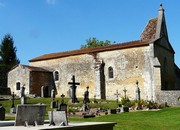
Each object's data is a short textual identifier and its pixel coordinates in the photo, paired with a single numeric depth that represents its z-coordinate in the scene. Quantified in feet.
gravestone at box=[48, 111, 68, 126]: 28.99
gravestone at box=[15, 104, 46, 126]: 28.68
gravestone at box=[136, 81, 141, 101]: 105.98
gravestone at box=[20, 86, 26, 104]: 93.49
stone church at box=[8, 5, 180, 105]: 116.67
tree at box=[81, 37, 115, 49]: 221.25
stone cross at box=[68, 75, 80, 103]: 103.35
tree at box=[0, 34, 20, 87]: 201.88
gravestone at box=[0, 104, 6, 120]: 57.82
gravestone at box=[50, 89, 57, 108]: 87.43
